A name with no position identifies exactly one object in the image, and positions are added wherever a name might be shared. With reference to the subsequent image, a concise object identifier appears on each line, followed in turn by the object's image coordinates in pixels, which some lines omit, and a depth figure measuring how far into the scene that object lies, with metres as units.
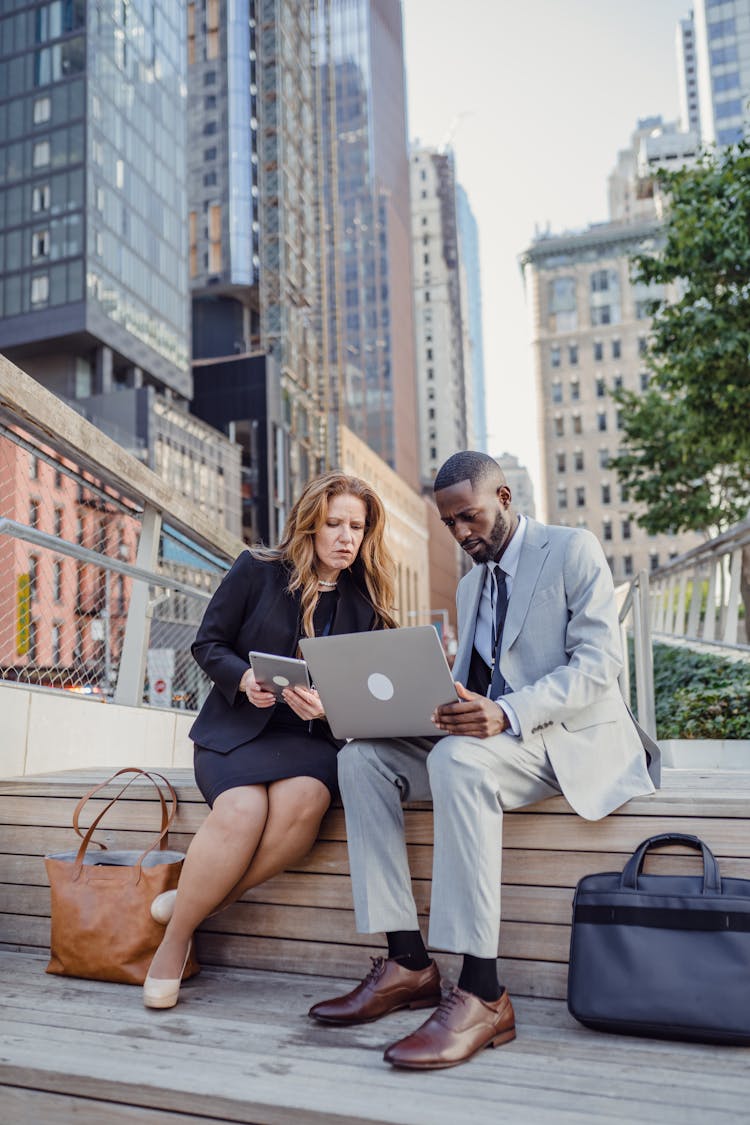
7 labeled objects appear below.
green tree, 9.95
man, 2.24
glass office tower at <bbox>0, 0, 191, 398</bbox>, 45.72
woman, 2.62
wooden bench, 2.56
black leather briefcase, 2.15
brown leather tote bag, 2.76
